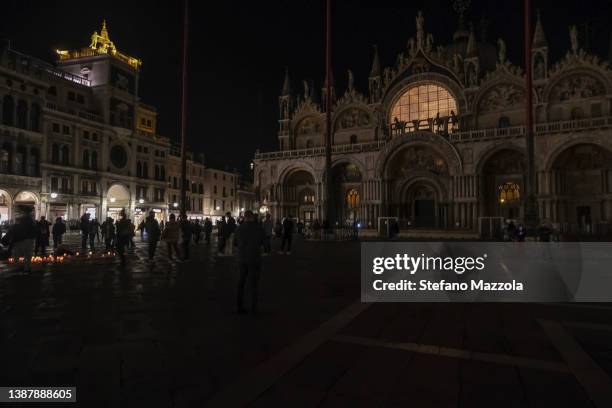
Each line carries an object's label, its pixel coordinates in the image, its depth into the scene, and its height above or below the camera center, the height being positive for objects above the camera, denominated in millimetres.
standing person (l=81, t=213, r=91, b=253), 21703 -443
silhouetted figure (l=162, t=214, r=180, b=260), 15070 -451
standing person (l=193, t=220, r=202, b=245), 28094 -664
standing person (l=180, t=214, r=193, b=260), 16953 -715
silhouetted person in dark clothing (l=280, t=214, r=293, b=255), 19203 -393
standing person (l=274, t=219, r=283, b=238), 33662 -801
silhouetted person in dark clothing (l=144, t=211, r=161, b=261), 15547 -412
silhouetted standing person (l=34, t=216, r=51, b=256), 17938 -665
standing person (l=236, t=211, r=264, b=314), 7699 -591
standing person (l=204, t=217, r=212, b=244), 28053 -583
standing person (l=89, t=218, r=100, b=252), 22297 -572
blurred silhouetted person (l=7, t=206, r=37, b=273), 12375 -529
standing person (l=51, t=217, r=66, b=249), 20906 -578
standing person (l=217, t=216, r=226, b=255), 18984 -729
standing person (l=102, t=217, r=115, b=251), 20109 -594
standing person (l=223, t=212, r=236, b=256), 18609 -623
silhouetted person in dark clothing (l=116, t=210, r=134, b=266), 14242 -481
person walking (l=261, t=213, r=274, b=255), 17841 -239
